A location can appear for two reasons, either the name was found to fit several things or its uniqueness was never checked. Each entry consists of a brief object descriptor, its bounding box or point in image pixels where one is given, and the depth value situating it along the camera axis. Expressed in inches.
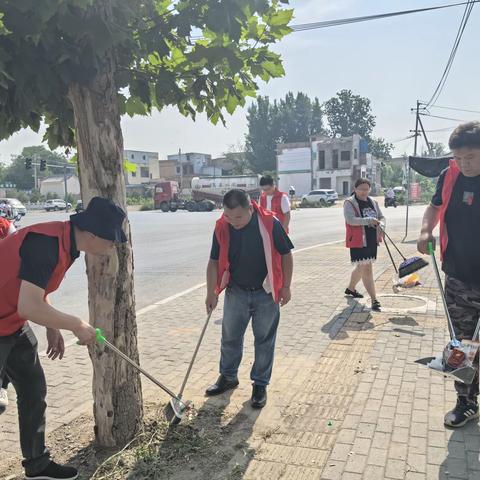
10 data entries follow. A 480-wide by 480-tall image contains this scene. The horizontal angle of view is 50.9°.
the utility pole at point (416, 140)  637.3
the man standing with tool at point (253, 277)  152.4
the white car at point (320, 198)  1716.3
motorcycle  1503.4
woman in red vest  255.6
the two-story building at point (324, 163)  2509.8
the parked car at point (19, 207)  1253.2
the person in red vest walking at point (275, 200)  307.4
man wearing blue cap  96.1
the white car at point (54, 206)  2239.2
